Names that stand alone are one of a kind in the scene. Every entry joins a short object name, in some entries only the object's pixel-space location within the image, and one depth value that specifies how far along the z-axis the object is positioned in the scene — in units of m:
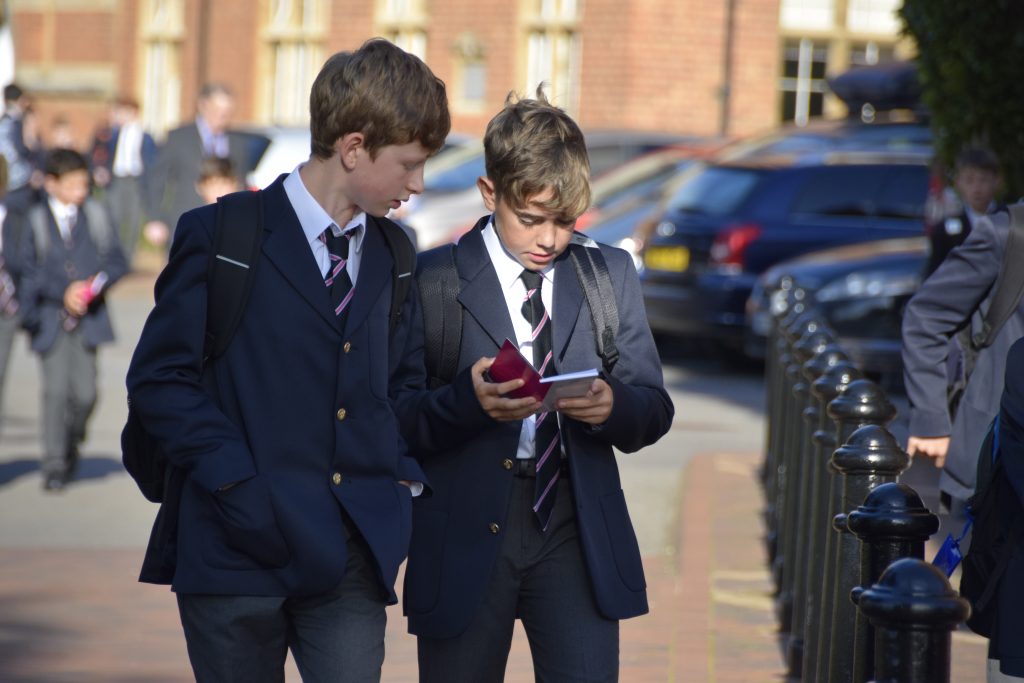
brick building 39.94
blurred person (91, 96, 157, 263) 33.52
